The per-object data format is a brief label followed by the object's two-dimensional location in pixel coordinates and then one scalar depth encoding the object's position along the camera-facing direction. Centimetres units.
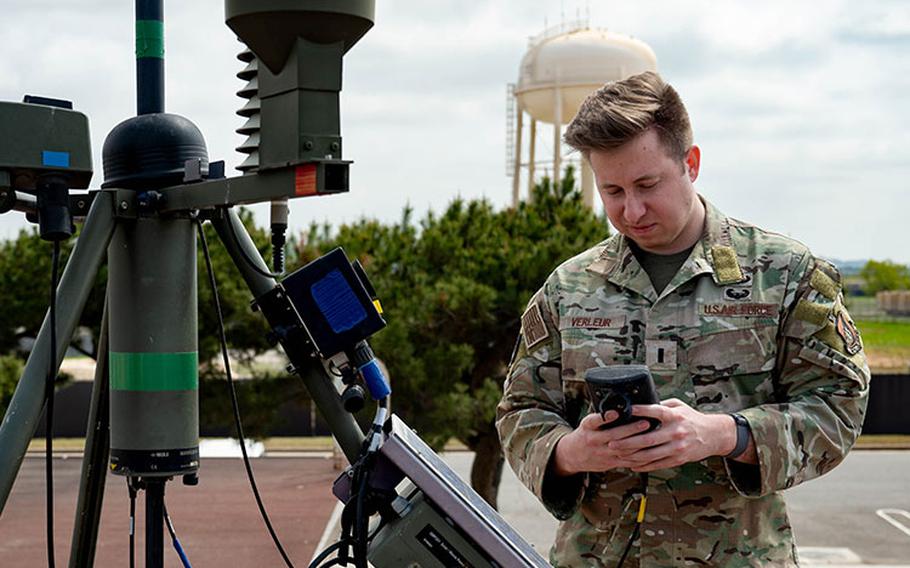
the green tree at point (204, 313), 994
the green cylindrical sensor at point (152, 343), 257
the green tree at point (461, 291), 993
